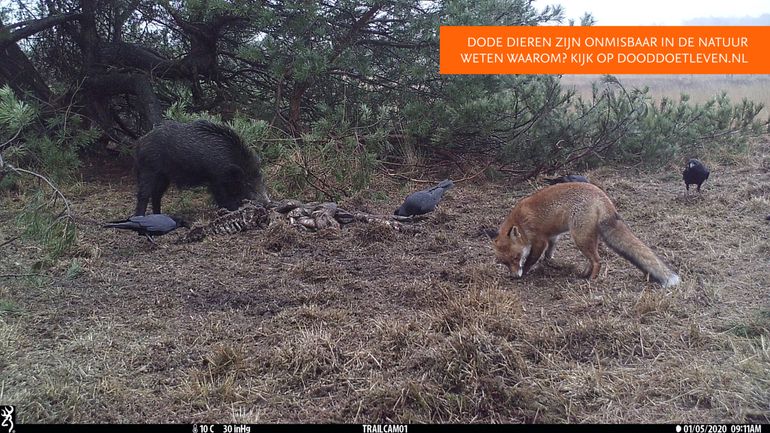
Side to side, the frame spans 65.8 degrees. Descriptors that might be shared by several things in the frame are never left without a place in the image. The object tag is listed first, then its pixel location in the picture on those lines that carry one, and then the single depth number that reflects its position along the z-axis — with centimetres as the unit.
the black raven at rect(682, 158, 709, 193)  708
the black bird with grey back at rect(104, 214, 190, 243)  558
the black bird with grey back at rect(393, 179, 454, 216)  654
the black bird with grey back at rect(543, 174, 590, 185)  717
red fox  465
